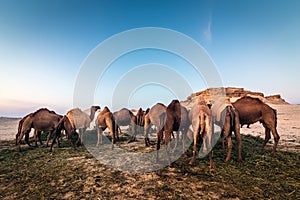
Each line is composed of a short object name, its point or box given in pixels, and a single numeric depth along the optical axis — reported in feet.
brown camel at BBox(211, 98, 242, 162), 23.36
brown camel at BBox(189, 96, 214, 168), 21.11
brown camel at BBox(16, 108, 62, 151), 35.17
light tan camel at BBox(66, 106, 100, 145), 37.13
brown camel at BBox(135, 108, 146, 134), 45.01
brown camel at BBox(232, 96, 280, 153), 28.55
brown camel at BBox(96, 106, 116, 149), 36.03
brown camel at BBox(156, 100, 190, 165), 24.18
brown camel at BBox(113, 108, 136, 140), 47.12
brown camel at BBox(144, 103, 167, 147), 25.67
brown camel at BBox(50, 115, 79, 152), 34.26
